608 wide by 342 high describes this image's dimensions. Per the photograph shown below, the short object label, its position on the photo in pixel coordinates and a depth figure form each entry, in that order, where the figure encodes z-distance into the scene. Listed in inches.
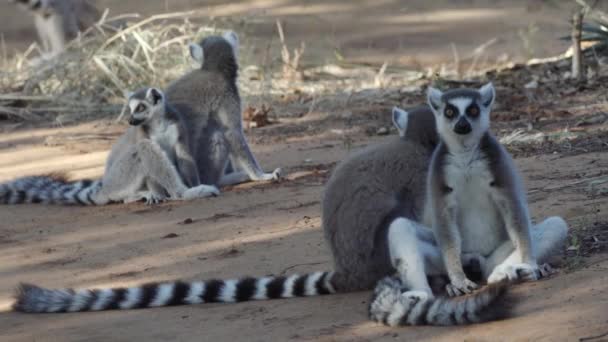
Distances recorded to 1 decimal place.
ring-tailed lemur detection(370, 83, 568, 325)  395.9
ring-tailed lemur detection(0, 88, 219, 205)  681.6
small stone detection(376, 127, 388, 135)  817.5
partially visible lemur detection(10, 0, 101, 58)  1269.7
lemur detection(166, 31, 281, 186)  705.6
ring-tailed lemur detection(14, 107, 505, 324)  426.6
